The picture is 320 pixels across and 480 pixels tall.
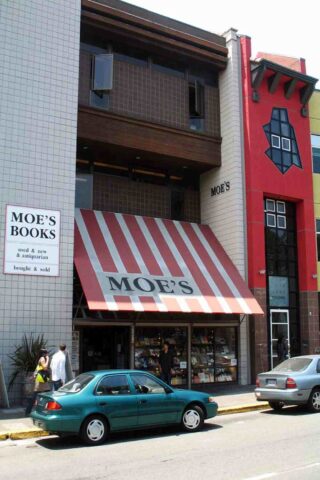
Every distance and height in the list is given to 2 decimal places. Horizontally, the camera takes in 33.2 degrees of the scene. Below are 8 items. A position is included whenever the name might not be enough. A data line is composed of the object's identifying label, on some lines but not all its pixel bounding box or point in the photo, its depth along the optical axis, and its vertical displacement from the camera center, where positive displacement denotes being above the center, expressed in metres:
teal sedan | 9.85 -1.43
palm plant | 14.01 -0.63
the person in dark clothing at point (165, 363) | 16.25 -0.94
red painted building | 20.22 +5.09
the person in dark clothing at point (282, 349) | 20.19 -0.65
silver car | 13.12 -1.32
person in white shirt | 13.08 -0.93
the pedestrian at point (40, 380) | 12.67 -1.13
